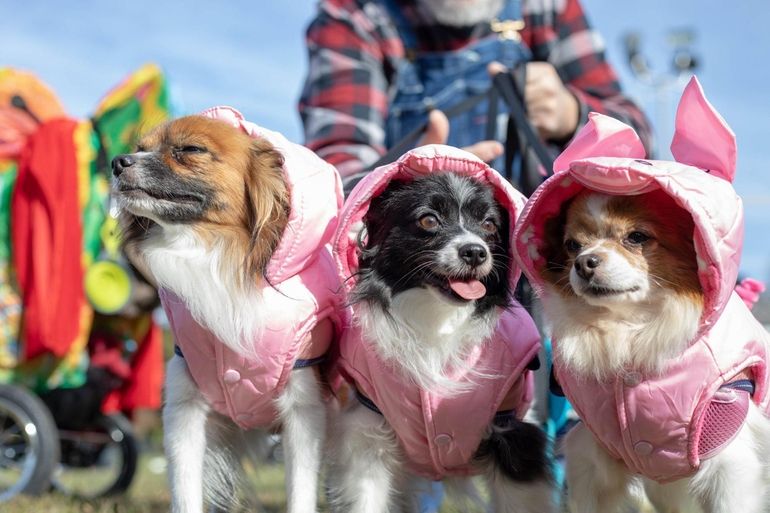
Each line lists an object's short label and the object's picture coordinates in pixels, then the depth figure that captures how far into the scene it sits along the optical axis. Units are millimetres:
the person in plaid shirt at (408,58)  4262
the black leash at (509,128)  3428
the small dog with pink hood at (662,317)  2371
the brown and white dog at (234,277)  2807
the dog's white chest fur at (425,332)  2740
